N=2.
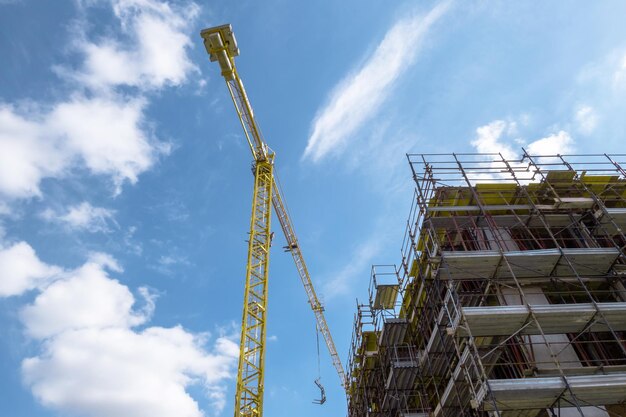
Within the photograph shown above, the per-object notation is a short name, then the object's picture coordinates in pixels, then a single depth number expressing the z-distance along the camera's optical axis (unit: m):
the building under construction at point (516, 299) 10.79
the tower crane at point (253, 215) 25.06
